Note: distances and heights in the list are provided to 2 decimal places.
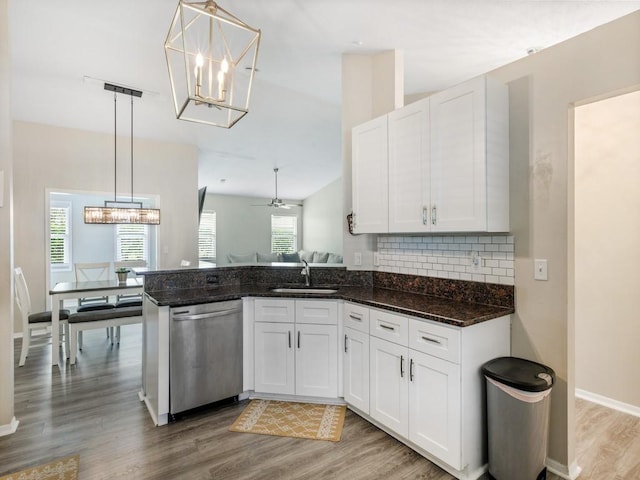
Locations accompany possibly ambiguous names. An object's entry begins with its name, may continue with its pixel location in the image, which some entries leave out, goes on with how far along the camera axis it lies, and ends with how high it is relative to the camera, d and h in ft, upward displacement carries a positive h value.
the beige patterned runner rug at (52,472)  6.39 -4.46
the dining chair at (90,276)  13.30 -2.06
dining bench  12.16 -2.98
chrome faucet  10.56 -1.06
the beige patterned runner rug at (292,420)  7.77 -4.40
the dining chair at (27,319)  11.71 -2.92
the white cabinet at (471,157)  6.69 +1.70
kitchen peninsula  6.32 -2.23
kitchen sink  9.57 -1.49
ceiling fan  24.00 +2.67
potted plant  13.82 -1.48
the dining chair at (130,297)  13.89 -2.65
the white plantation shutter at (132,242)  23.24 -0.23
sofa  26.96 -1.49
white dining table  11.98 -1.96
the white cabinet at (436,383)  6.19 -2.85
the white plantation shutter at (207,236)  27.43 +0.23
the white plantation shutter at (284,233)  31.53 +0.52
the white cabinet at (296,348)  8.83 -2.86
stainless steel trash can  5.77 -3.14
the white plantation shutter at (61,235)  21.85 +0.23
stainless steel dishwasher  8.21 -2.89
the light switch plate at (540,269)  6.67 -0.58
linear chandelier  13.24 +1.02
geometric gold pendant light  5.43 +6.03
